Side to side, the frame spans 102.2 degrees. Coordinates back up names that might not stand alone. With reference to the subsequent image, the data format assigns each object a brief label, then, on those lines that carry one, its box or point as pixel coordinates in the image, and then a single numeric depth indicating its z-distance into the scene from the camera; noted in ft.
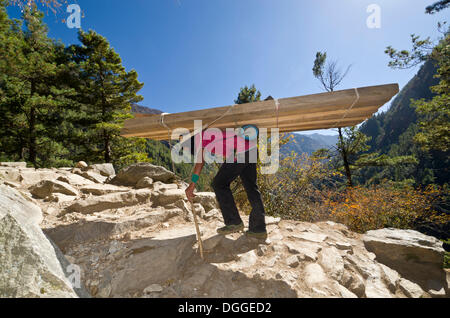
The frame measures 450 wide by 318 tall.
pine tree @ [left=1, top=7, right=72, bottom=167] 31.99
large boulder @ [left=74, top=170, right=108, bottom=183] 16.89
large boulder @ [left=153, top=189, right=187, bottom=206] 12.09
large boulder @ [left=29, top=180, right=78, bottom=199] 11.84
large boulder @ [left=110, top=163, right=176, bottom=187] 17.05
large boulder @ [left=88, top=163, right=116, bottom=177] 19.30
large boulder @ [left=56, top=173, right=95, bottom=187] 14.24
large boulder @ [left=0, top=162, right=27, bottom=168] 17.63
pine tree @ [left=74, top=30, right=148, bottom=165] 38.45
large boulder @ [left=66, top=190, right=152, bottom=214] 10.47
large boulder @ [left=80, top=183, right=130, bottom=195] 13.50
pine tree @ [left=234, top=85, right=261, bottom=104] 58.05
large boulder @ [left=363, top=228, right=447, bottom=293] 8.16
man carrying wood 8.09
